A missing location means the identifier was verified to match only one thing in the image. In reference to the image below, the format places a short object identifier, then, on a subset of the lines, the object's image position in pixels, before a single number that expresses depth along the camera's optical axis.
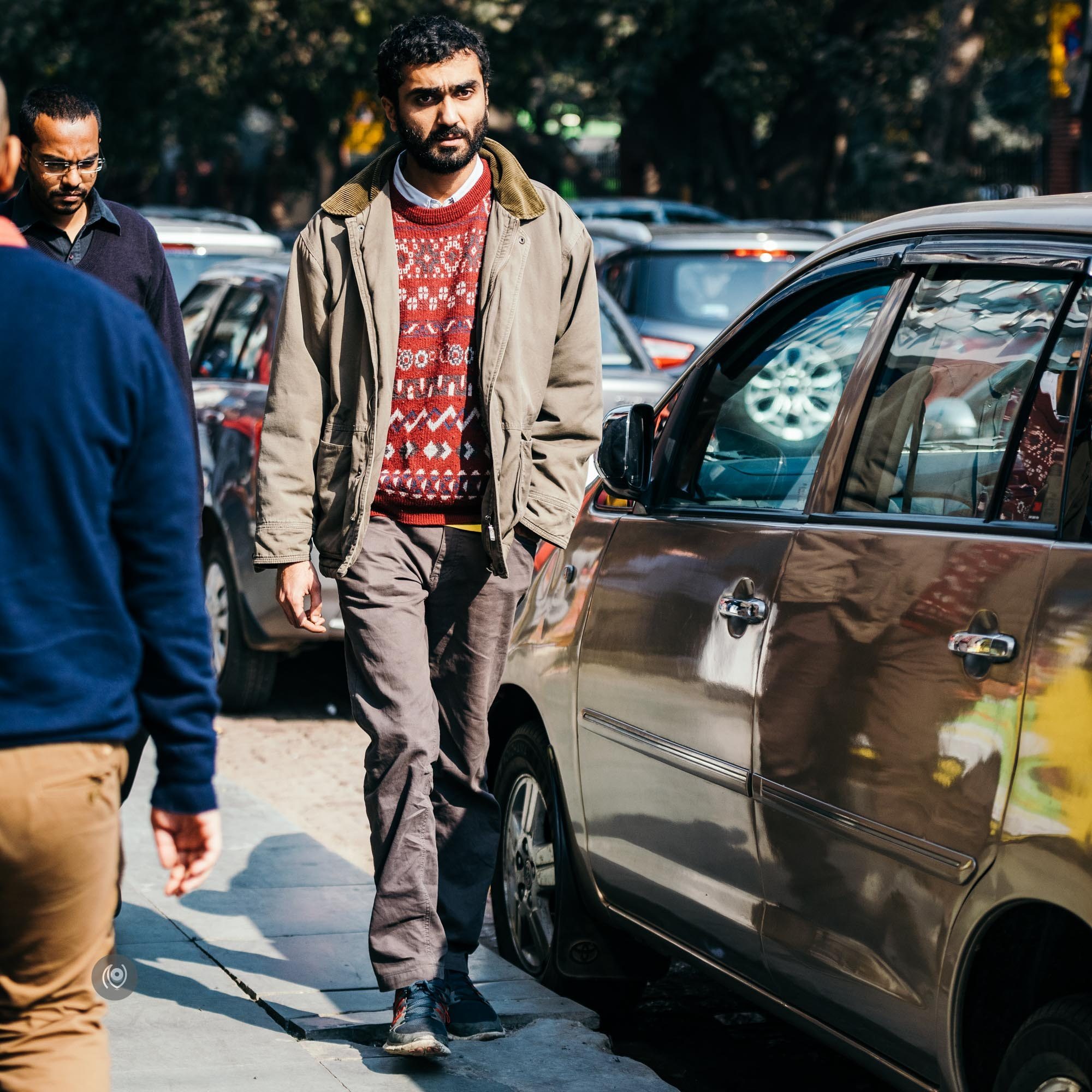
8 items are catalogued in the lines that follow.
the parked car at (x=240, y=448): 12.54
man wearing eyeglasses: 7.20
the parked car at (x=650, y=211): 41.52
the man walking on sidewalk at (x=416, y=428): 6.57
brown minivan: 4.68
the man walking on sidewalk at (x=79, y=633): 3.74
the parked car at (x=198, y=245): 18.62
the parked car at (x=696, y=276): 19.54
